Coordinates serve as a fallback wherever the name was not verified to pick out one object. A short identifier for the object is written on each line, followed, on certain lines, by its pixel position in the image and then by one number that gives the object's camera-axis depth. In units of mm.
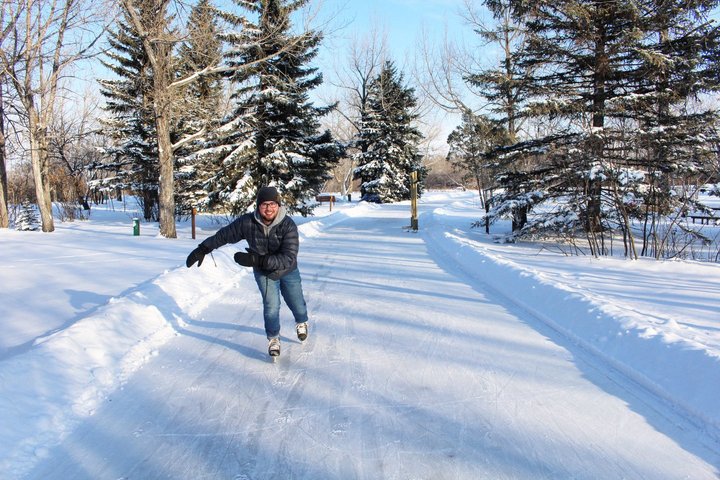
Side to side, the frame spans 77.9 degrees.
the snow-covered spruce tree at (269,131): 19422
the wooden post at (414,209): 17594
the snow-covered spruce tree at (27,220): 17956
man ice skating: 4203
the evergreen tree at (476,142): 14407
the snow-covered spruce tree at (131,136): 20422
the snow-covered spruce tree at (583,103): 10578
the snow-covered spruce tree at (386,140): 40750
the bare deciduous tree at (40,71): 14617
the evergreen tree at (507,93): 12305
